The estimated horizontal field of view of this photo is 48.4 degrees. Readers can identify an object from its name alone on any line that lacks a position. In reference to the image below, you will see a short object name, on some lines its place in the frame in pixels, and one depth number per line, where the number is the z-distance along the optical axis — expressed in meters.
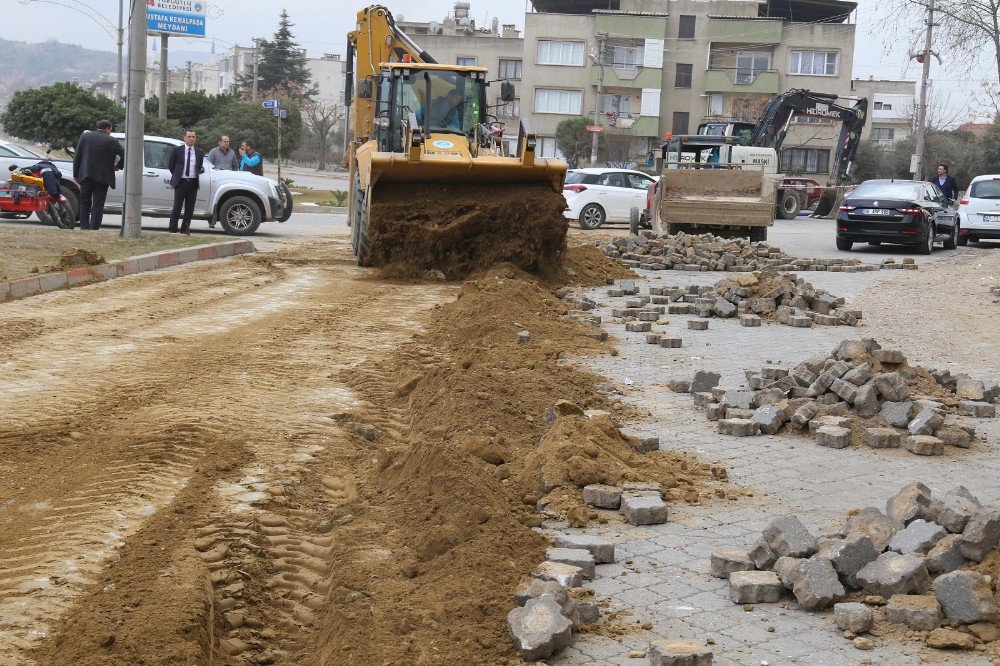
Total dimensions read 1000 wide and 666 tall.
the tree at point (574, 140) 70.06
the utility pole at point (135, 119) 18.27
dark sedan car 24.17
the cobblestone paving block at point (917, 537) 4.62
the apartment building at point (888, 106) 99.91
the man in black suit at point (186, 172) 20.03
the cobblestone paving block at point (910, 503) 4.97
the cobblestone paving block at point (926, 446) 7.01
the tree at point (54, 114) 37.97
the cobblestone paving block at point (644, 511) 5.52
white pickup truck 21.94
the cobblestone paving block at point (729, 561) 4.73
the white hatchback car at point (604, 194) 28.83
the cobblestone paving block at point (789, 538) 4.67
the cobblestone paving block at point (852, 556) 4.48
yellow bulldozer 15.02
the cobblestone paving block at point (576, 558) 4.74
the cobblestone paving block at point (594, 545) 4.93
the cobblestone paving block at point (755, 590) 4.51
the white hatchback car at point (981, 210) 26.88
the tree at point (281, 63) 90.06
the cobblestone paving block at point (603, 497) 5.71
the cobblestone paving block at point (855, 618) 4.18
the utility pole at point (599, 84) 61.91
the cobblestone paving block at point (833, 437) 7.11
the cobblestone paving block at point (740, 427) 7.40
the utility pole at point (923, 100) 47.97
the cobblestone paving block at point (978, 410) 8.07
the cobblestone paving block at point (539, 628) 3.88
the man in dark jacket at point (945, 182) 29.20
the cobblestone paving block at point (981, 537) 4.48
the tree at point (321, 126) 78.84
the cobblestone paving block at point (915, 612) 4.16
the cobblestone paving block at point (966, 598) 4.11
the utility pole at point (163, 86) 37.69
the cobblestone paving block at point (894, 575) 4.34
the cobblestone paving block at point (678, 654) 3.78
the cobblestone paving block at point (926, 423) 7.18
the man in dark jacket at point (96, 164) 19.50
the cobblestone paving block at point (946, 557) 4.45
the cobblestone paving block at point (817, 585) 4.37
